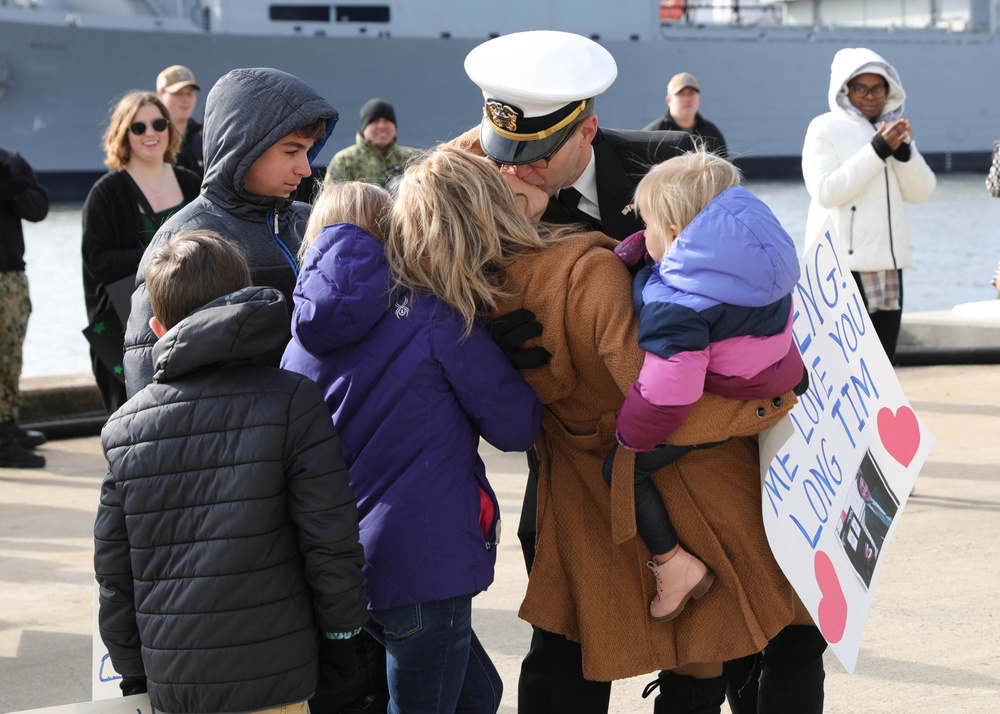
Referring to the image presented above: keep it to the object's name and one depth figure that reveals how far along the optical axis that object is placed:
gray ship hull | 36.97
